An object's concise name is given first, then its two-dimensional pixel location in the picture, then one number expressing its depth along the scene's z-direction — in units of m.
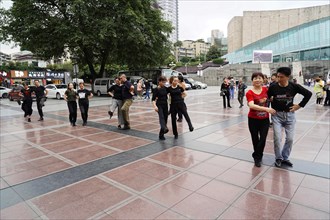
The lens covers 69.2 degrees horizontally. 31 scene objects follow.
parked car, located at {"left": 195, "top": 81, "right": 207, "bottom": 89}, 36.12
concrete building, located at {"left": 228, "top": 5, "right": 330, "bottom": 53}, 78.38
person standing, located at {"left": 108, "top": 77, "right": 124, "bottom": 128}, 8.01
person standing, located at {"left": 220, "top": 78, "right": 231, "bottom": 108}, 12.21
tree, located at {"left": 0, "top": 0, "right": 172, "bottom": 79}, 20.95
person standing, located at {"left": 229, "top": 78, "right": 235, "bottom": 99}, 17.51
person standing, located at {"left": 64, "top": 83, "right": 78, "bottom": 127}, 8.74
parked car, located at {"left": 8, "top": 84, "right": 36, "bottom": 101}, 22.58
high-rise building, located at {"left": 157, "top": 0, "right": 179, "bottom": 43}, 133.75
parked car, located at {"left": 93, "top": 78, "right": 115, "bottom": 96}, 24.24
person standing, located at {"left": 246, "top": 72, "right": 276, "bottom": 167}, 4.08
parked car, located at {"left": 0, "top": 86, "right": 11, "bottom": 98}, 26.82
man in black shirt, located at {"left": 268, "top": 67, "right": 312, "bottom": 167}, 3.96
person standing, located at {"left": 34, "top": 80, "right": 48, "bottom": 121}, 9.98
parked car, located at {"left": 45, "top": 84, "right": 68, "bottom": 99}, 22.47
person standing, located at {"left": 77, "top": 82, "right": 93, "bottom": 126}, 8.68
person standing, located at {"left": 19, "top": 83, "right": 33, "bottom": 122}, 10.07
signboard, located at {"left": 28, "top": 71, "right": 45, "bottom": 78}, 41.52
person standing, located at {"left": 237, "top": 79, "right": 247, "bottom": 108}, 12.47
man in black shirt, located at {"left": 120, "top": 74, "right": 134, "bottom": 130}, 7.67
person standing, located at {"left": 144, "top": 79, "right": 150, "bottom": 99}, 19.81
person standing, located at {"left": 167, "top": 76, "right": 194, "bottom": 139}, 6.27
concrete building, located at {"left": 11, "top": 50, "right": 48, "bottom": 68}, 91.84
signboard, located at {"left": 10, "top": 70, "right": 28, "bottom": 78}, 38.84
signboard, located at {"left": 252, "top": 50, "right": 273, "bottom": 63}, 49.31
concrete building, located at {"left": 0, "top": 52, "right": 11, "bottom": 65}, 103.65
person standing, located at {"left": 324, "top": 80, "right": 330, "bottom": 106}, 12.95
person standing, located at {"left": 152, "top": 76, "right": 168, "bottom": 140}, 6.23
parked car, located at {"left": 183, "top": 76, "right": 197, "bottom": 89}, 34.90
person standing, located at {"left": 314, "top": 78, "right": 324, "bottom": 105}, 12.72
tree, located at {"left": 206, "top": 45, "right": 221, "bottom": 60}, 93.93
